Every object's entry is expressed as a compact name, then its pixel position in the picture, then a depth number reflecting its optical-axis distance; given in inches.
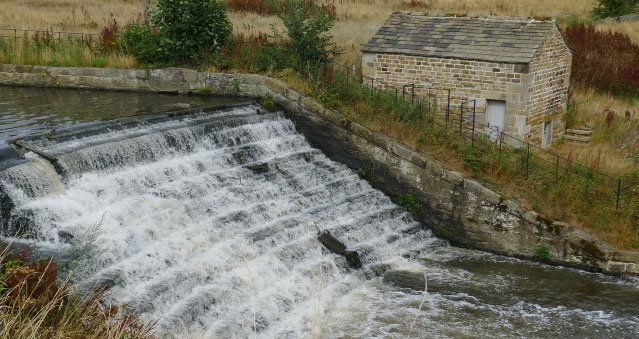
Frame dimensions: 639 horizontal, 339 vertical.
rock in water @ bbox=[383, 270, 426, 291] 546.0
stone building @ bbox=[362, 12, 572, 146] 702.5
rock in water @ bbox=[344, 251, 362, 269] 567.5
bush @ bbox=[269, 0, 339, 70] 783.1
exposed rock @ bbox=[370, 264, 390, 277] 567.1
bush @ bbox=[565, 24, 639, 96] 926.4
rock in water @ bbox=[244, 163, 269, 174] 626.8
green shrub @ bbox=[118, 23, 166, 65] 812.0
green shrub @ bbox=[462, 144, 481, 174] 645.9
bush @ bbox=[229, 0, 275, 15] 1250.6
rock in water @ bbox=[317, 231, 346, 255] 570.6
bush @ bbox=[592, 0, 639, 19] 1341.0
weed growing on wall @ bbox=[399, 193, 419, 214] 665.0
